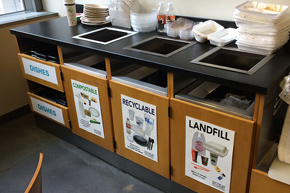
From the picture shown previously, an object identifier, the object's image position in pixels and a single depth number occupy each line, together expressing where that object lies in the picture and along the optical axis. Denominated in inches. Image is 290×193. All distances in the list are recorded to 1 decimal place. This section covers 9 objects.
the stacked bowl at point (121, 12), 86.4
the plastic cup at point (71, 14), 89.8
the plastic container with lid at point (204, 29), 71.2
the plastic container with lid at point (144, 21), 80.9
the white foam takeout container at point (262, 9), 59.3
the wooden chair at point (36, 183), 32.7
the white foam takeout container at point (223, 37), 68.5
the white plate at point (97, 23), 91.5
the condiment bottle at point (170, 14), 82.8
